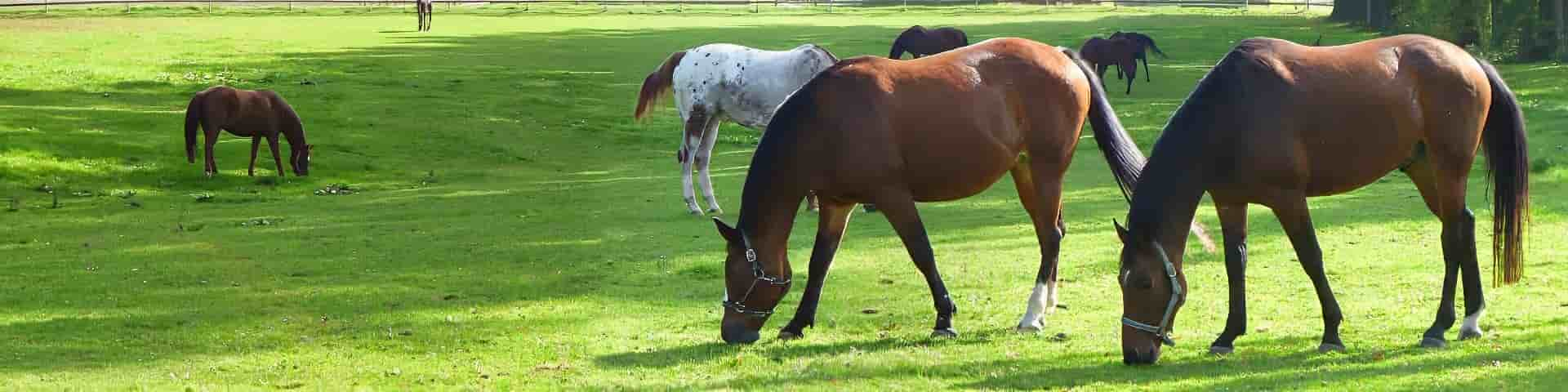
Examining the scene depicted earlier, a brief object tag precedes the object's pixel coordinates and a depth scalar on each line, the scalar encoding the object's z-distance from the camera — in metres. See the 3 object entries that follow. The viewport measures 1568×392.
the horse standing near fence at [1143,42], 37.12
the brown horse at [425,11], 58.38
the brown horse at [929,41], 37.19
